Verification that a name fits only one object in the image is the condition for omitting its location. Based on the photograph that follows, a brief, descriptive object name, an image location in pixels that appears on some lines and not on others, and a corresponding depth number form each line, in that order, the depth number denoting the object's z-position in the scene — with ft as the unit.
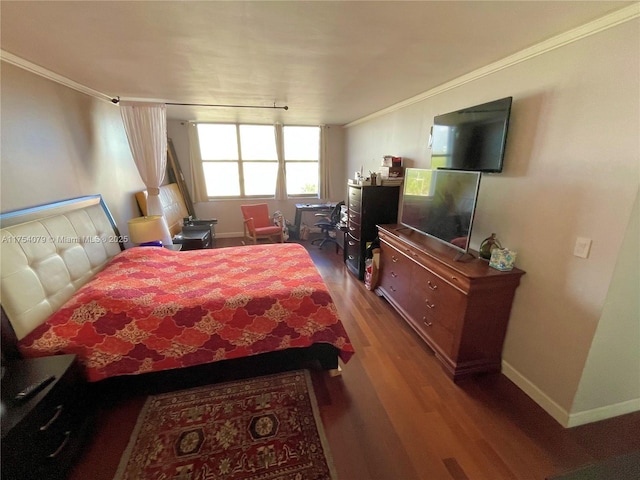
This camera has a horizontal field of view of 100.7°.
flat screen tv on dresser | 6.82
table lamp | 9.11
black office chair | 16.58
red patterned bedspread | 5.37
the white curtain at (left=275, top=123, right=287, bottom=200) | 18.04
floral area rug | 4.67
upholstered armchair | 15.58
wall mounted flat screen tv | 6.36
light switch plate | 5.04
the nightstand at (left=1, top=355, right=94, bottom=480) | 3.74
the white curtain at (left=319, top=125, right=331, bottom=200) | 18.69
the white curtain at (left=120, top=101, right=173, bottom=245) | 10.16
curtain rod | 11.61
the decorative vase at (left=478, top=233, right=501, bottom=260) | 6.70
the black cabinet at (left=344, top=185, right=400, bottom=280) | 11.44
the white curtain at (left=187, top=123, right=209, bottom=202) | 16.97
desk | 17.97
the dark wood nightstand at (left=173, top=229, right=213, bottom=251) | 12.53
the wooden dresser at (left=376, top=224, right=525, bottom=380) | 6.22
